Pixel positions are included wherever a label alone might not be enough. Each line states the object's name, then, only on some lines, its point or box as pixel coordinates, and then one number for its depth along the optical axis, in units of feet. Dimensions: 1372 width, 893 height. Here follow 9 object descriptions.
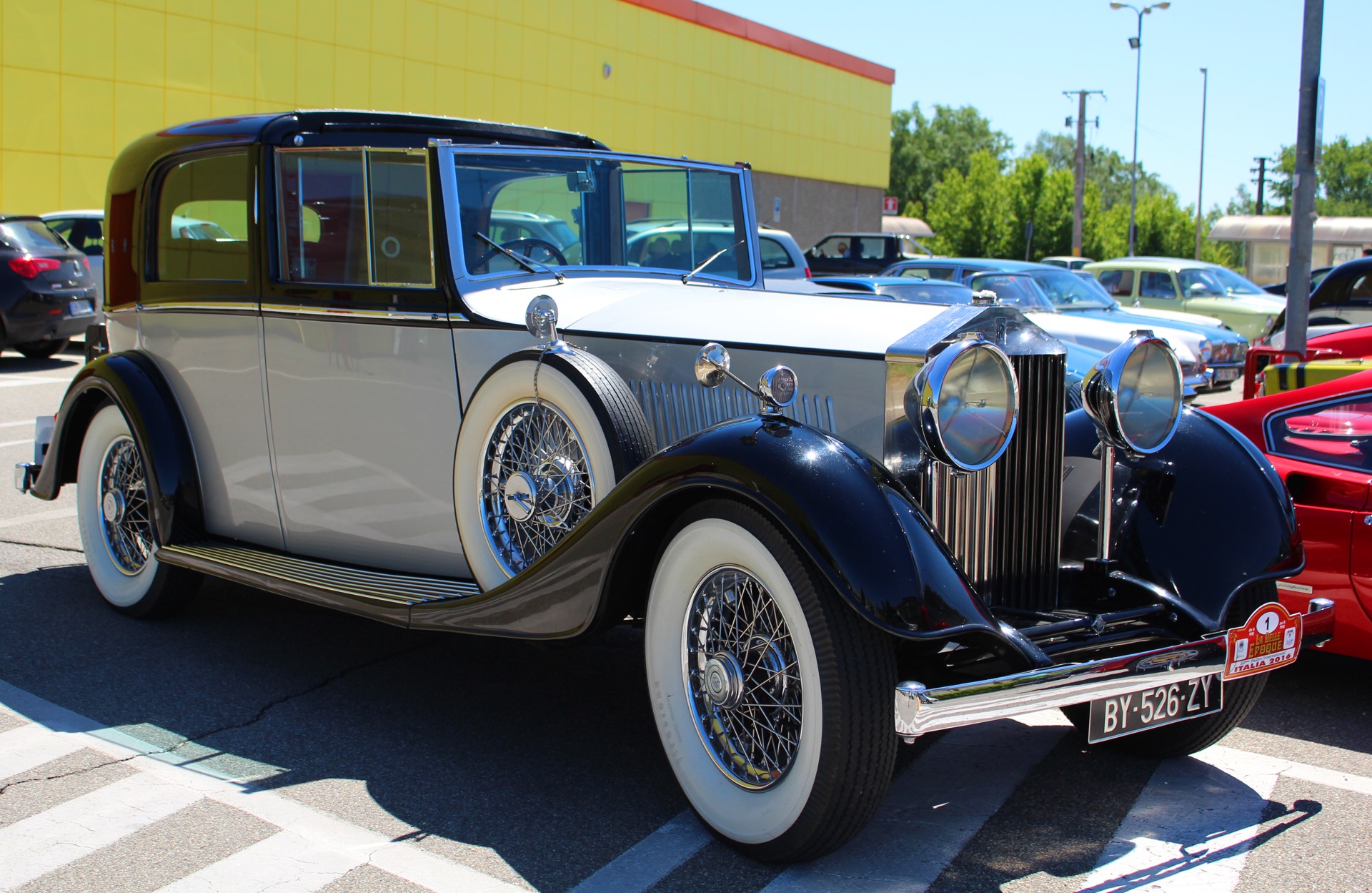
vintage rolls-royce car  9.26
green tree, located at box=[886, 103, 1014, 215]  286.25
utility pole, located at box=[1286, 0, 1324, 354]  31.45
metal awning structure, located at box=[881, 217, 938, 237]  191.42
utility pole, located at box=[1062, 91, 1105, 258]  113.09
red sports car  13.16
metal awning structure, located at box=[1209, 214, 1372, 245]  129.29
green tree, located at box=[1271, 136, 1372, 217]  277.44
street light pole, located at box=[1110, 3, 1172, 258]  121.25
